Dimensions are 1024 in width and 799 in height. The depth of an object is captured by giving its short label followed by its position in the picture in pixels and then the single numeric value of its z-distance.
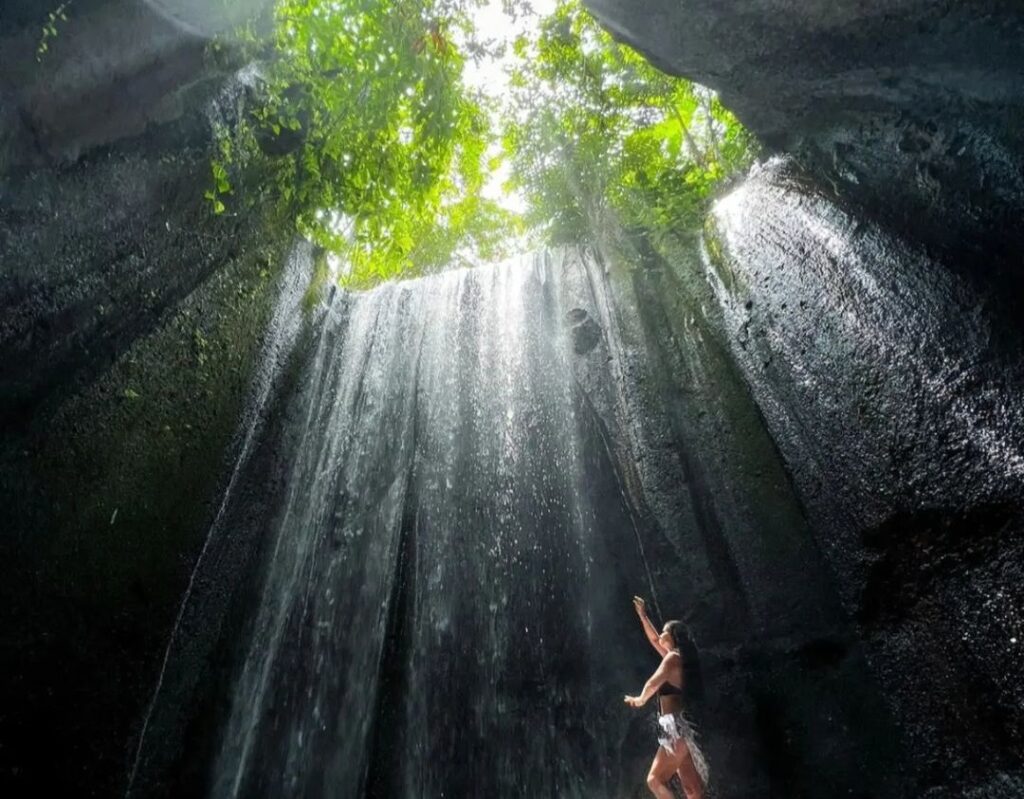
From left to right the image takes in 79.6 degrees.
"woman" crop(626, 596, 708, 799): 4.50
